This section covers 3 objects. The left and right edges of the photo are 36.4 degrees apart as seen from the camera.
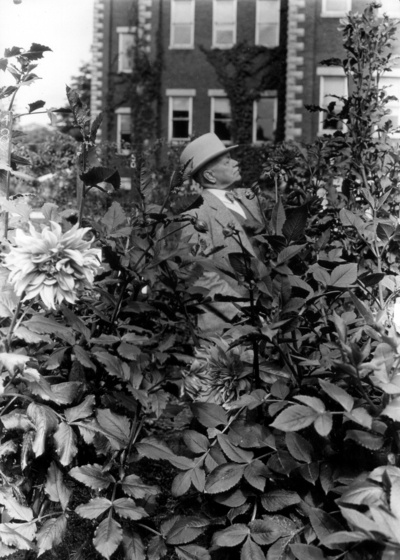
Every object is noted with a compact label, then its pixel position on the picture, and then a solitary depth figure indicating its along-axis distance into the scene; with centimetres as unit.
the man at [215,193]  178
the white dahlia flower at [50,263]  82
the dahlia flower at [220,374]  96
